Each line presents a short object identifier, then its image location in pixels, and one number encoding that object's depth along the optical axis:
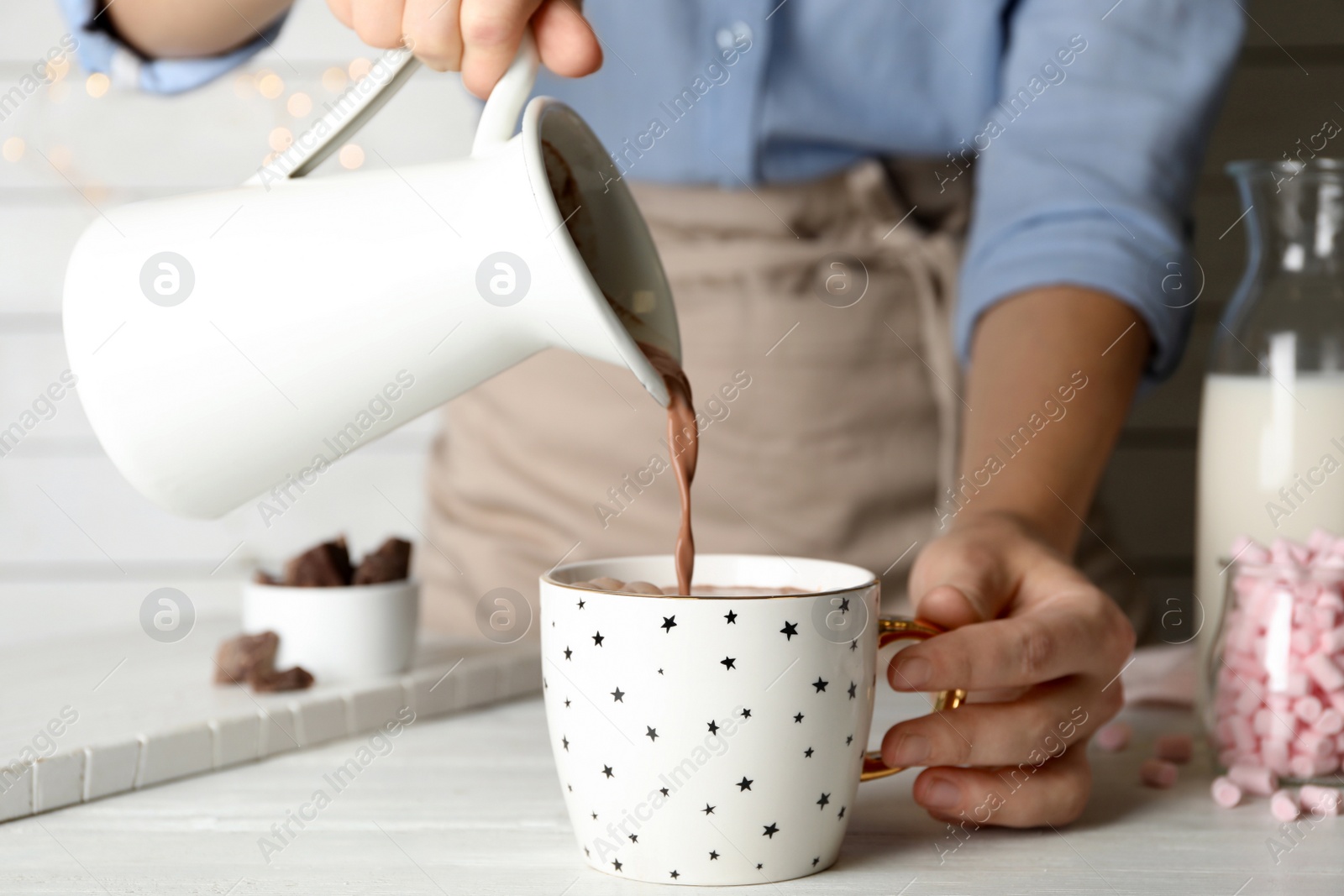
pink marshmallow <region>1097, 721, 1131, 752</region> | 0.77
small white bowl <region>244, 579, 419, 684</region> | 0.88
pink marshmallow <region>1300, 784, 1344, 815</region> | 0.65
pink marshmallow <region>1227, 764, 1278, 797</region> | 0.67
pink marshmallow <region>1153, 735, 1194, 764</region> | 0.74
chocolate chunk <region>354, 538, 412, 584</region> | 0.92
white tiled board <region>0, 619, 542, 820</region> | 0.65
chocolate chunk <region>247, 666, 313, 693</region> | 0.82
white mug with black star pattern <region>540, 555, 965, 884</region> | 0.53
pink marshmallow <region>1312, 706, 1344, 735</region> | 0.68
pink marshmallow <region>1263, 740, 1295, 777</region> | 0.68
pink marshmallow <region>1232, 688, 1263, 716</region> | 0.70
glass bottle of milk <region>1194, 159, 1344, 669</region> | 0.85
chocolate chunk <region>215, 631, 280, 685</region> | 0.83
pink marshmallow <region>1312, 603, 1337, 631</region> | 0.68
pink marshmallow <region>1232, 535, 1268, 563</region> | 0.74
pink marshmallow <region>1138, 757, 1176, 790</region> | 0.69
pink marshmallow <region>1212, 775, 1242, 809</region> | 0.66
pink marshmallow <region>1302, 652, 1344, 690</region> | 0.68
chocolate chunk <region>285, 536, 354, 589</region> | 0.92
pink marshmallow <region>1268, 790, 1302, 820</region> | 0.63
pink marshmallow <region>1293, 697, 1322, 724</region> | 0.68
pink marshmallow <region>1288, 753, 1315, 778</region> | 0.68
